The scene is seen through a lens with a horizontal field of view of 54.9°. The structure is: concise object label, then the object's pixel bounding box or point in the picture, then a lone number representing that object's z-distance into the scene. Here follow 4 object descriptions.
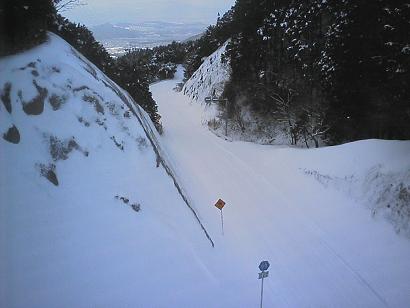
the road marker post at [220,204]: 15.80
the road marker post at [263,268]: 10.73
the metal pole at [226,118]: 33.42
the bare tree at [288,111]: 27.02
